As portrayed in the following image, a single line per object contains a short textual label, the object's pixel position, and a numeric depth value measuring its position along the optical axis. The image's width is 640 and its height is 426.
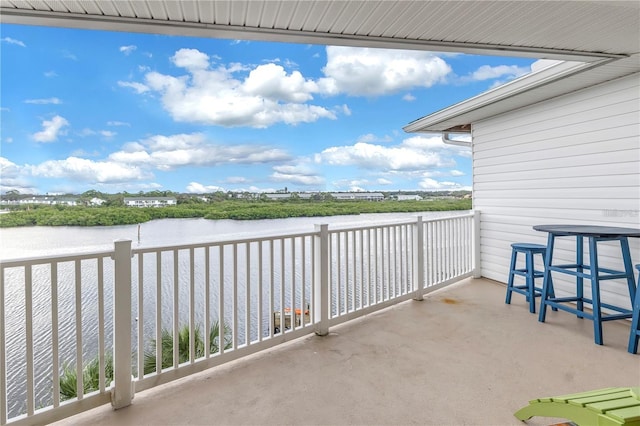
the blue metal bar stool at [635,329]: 2.64
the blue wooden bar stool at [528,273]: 3.67
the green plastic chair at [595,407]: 1.36
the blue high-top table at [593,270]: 2.87
